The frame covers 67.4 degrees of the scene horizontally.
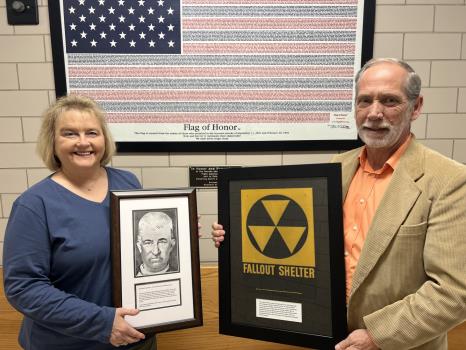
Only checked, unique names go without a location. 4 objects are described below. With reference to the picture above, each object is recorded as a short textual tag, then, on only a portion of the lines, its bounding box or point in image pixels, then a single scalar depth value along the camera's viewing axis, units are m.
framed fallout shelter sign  1.13
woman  1.08
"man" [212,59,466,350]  0.97
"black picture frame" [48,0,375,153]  1.86
